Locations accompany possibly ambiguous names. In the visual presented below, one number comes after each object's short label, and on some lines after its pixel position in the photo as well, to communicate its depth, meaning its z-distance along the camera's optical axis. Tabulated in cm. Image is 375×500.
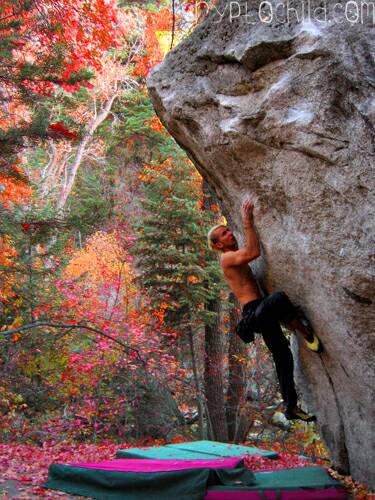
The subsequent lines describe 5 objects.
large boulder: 419
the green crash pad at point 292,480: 559
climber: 532
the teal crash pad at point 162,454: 782
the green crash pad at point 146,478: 588
